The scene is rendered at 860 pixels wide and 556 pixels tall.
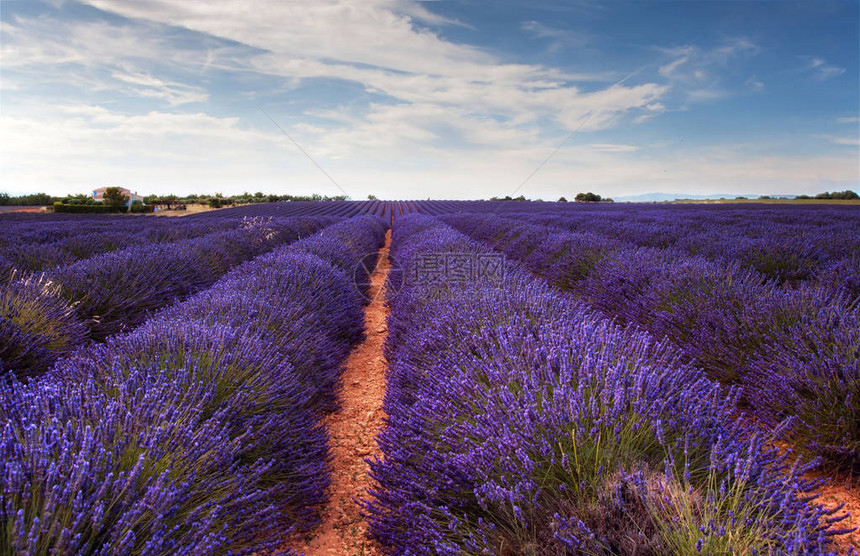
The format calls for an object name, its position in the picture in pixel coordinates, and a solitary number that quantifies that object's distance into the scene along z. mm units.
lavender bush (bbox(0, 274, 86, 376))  2594
